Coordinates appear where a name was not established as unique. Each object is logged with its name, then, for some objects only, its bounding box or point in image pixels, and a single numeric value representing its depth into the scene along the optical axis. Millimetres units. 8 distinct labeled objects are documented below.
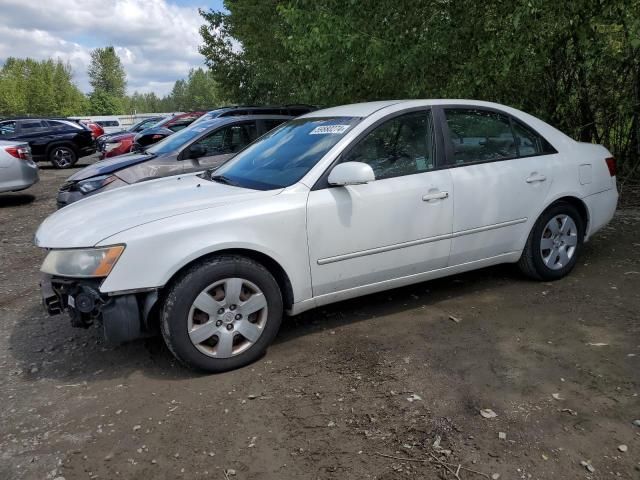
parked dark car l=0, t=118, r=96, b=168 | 17250
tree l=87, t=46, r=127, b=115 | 96938
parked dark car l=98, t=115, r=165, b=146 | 20747
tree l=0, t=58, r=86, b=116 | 68750
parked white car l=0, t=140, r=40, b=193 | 9867
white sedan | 3314
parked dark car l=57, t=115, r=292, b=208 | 7160
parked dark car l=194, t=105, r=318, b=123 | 10531
